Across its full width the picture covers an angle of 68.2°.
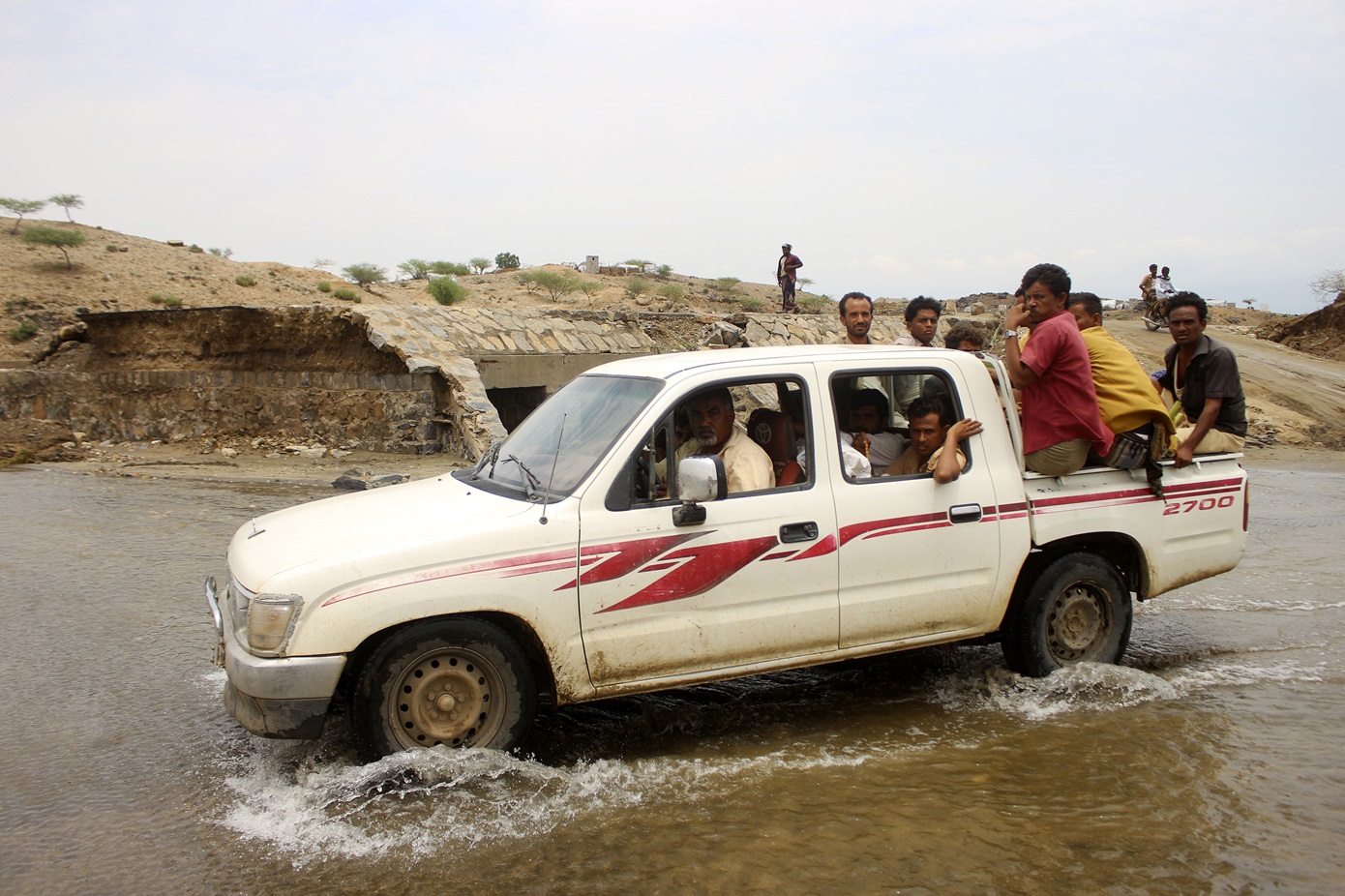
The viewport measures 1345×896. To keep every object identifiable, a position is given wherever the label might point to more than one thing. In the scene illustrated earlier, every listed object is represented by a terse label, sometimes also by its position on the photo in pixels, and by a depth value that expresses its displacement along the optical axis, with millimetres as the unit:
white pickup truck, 3988
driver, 4648
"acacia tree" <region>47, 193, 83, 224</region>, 36562
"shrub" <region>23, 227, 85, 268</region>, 31406
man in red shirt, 5094
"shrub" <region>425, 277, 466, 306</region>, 28734
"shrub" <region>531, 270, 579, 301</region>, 31812
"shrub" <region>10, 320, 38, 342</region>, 24000
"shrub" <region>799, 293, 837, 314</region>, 33875
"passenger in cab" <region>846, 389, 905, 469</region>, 5217
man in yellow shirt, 5270
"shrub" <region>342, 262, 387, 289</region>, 37469
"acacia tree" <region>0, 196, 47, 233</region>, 35281
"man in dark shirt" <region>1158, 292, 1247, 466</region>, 5766
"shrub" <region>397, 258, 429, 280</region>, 41312
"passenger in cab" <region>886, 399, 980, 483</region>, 4879
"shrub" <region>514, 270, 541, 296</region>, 33125
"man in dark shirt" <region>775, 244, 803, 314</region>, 25109
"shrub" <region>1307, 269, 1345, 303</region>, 40928
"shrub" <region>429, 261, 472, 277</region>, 40875
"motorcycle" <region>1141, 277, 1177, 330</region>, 26141
